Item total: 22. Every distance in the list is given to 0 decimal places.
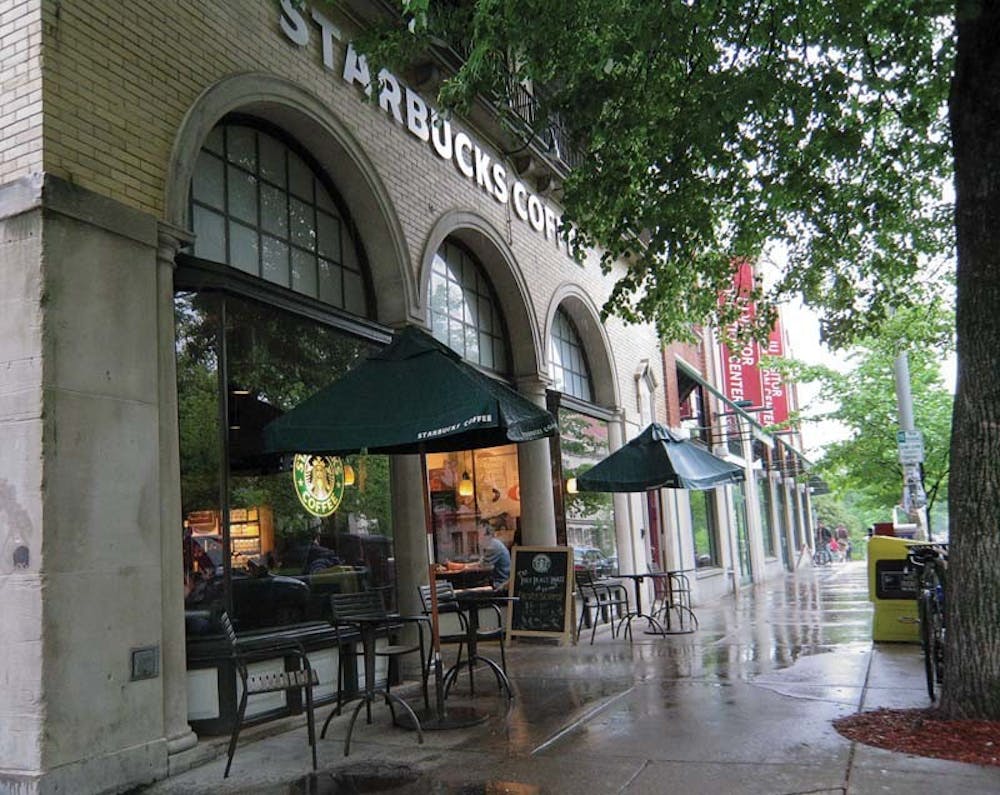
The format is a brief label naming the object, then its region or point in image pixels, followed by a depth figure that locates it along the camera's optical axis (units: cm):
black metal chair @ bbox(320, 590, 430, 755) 656
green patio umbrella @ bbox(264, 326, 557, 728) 630
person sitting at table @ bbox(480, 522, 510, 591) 1207
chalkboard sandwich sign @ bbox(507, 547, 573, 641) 1034
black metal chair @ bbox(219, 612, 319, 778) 571
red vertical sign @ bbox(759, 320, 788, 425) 3108
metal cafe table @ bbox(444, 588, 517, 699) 761
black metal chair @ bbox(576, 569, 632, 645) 1191
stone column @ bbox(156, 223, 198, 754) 603
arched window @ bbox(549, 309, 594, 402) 1461
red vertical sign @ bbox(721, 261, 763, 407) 2623
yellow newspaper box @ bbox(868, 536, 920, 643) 1045
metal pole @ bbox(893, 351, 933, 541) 1541
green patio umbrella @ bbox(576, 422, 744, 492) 1142
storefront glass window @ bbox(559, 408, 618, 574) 1419
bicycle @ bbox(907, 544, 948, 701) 696
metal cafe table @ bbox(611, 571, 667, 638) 1185
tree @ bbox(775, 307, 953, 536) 2473
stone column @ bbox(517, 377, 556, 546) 1303
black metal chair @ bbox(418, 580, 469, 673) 761
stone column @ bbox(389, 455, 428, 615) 928
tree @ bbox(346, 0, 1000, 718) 605
